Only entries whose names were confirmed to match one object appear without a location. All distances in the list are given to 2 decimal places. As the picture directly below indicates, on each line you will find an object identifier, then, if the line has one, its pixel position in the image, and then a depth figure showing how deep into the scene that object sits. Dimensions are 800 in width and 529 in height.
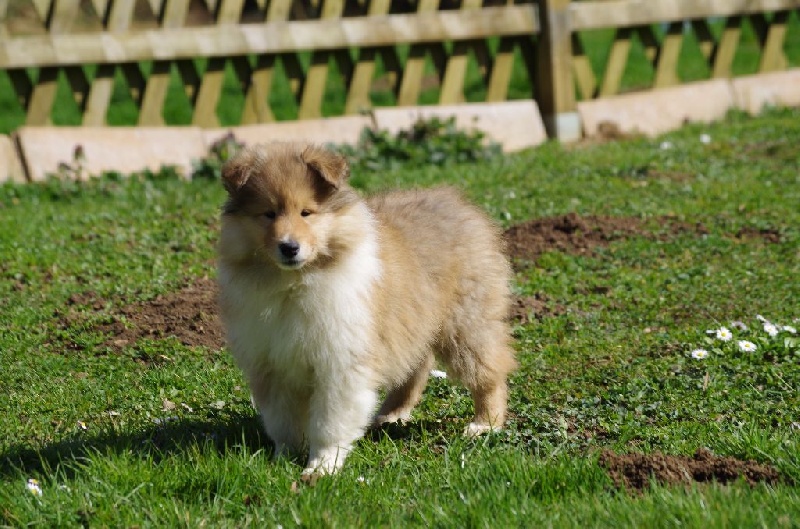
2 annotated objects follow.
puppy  9.32
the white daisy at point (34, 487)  8.34
